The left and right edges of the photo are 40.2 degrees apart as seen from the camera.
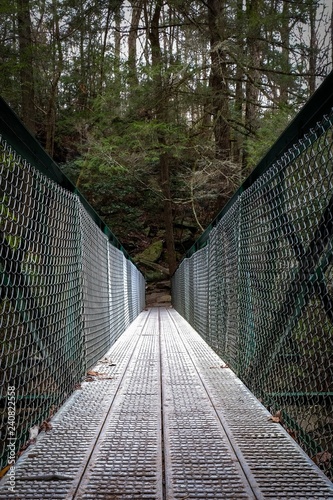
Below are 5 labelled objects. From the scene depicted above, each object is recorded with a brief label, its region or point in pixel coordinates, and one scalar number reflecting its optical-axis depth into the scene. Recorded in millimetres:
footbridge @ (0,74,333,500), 1715
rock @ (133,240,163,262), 19828
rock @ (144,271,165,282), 19812
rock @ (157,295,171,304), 18083
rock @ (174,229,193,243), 20797
